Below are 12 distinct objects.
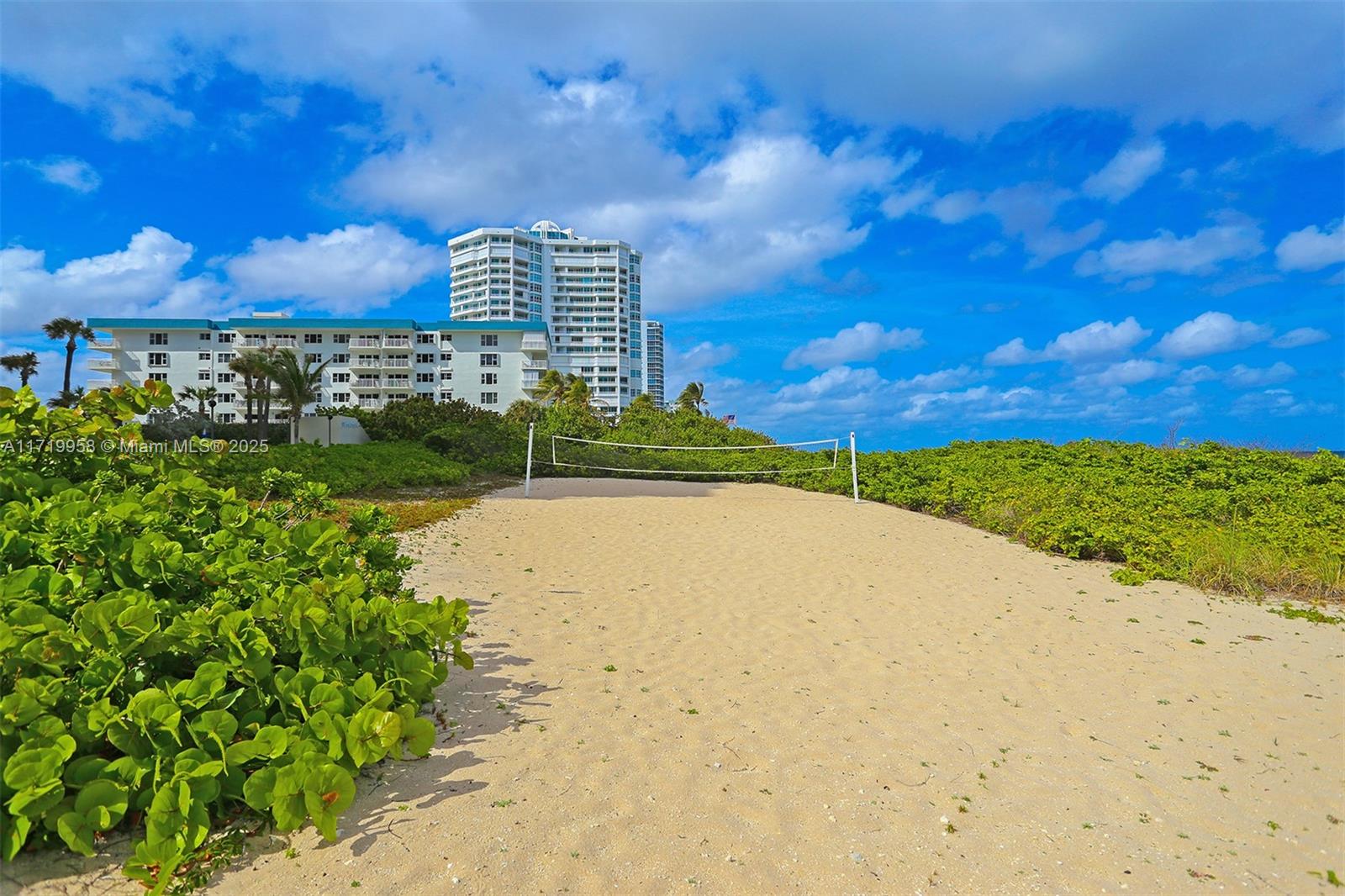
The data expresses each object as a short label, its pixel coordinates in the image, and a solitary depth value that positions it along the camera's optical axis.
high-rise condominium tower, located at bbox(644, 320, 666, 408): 146.75
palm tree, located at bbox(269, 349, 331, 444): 34.88
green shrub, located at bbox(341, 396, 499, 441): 25.52
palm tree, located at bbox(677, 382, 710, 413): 61.22
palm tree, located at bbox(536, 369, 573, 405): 52.84
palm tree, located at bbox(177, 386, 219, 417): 40.19
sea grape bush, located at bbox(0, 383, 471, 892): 2.21
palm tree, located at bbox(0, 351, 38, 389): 38.12
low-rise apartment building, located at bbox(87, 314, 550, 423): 58.12
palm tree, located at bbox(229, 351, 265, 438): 38.50
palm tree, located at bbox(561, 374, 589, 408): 48.91
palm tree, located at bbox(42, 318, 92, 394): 39.09
